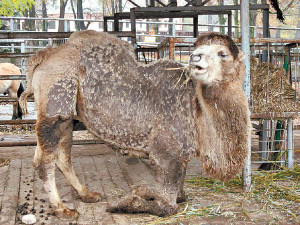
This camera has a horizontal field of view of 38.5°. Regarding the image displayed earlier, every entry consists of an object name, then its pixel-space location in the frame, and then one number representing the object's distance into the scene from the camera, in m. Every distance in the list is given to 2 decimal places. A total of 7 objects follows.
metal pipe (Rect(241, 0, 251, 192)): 4.95
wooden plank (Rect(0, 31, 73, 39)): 5.92
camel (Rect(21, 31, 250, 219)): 4.26
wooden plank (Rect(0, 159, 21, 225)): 4.34
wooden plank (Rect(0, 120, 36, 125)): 6.36
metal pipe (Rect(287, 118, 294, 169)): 5.73
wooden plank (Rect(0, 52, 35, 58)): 6.17
